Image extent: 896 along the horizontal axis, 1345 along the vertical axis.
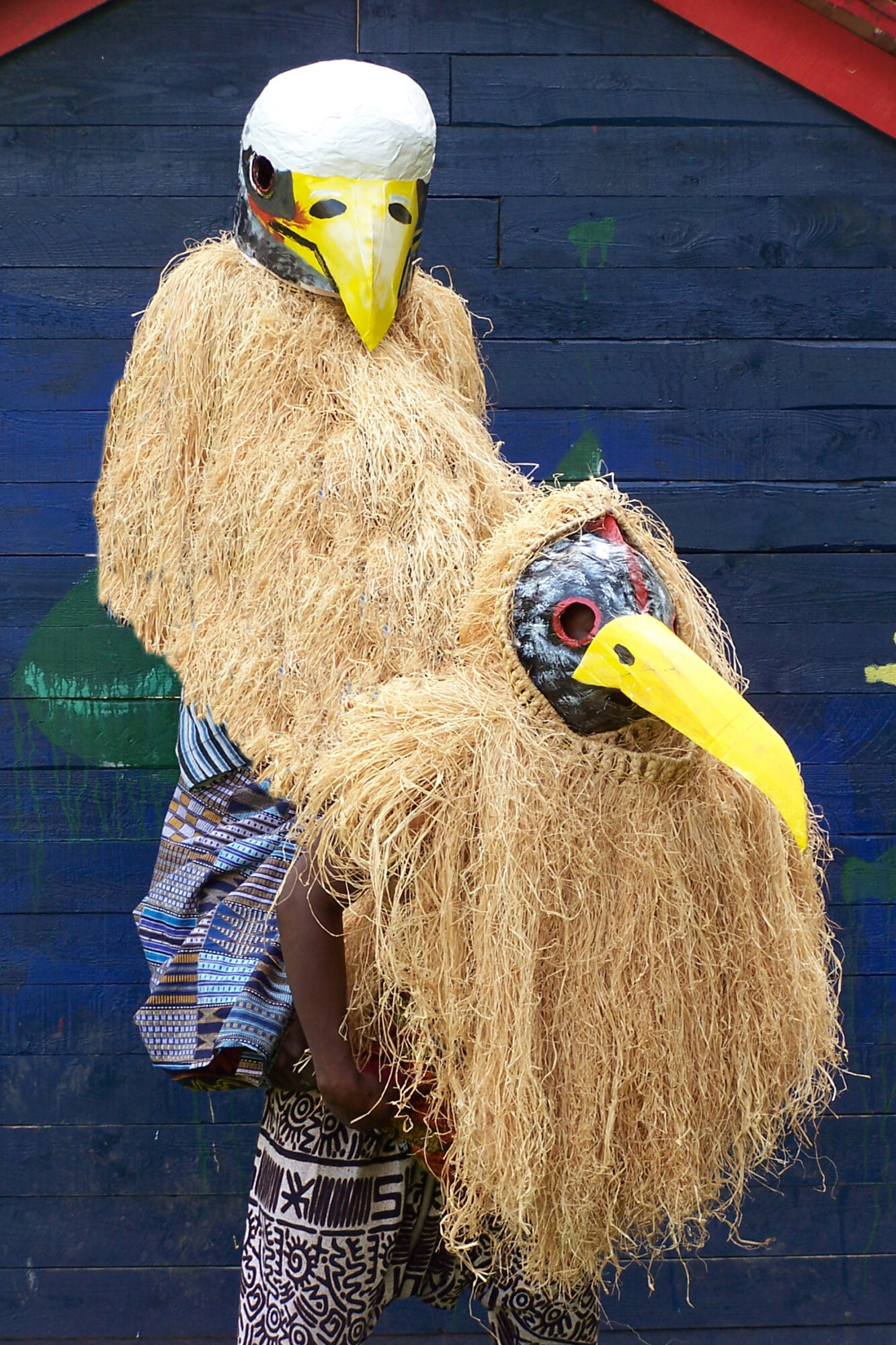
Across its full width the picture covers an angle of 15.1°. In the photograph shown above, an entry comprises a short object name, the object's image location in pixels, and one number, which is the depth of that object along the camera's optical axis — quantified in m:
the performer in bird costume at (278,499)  4.14
